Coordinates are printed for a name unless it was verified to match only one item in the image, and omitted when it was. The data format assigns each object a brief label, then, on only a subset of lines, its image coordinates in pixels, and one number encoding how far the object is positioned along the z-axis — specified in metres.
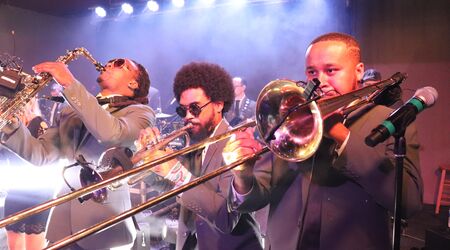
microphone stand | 1.71
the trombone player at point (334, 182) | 1.80
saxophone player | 2.87
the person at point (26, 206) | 4.41
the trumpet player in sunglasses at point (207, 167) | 2.34
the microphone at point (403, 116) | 1.67
